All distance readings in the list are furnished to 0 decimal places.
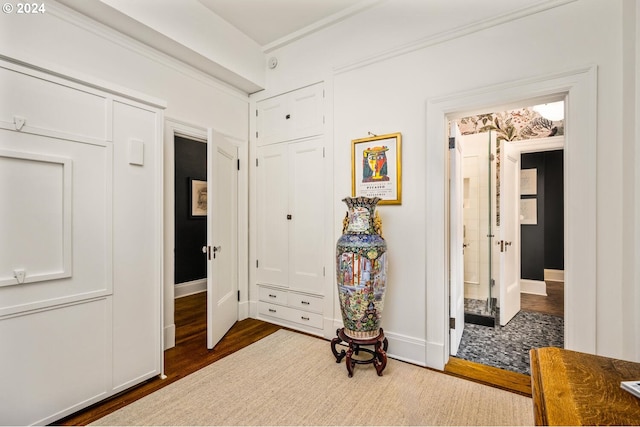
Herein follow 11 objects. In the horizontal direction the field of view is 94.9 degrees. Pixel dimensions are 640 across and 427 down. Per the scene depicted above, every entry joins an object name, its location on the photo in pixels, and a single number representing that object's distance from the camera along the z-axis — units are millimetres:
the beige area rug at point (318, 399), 1766
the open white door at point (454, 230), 2525
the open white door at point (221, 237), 2680
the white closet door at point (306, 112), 3035
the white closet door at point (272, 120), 3308
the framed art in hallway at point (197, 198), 4848
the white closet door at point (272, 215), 3314
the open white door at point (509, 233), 3332
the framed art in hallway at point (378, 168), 2555
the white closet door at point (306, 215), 3045
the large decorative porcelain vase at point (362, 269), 2227
